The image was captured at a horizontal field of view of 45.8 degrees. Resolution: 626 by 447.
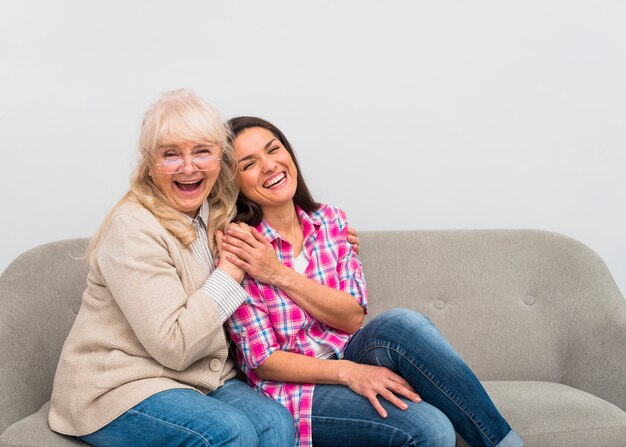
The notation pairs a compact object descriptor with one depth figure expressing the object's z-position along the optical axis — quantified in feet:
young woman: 5.63
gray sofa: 6.78
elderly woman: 5.24
